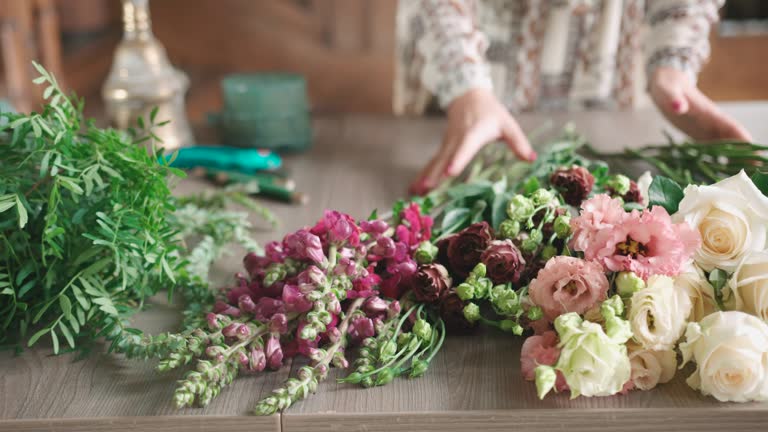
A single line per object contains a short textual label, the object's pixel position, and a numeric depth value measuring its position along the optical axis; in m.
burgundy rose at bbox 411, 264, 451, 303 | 0.66
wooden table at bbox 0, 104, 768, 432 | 0.57
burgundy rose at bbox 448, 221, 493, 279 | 0.68
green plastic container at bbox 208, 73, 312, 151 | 1.28
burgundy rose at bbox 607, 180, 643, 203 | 0.75
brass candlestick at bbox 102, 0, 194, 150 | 1.19
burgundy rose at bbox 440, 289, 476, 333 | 0.67
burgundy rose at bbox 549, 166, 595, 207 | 0.75
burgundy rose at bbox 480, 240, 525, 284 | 0.65
